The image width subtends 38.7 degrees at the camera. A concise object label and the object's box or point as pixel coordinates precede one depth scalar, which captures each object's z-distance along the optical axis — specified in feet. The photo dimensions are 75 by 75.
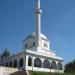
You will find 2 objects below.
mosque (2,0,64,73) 78.91
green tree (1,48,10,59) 104.23
